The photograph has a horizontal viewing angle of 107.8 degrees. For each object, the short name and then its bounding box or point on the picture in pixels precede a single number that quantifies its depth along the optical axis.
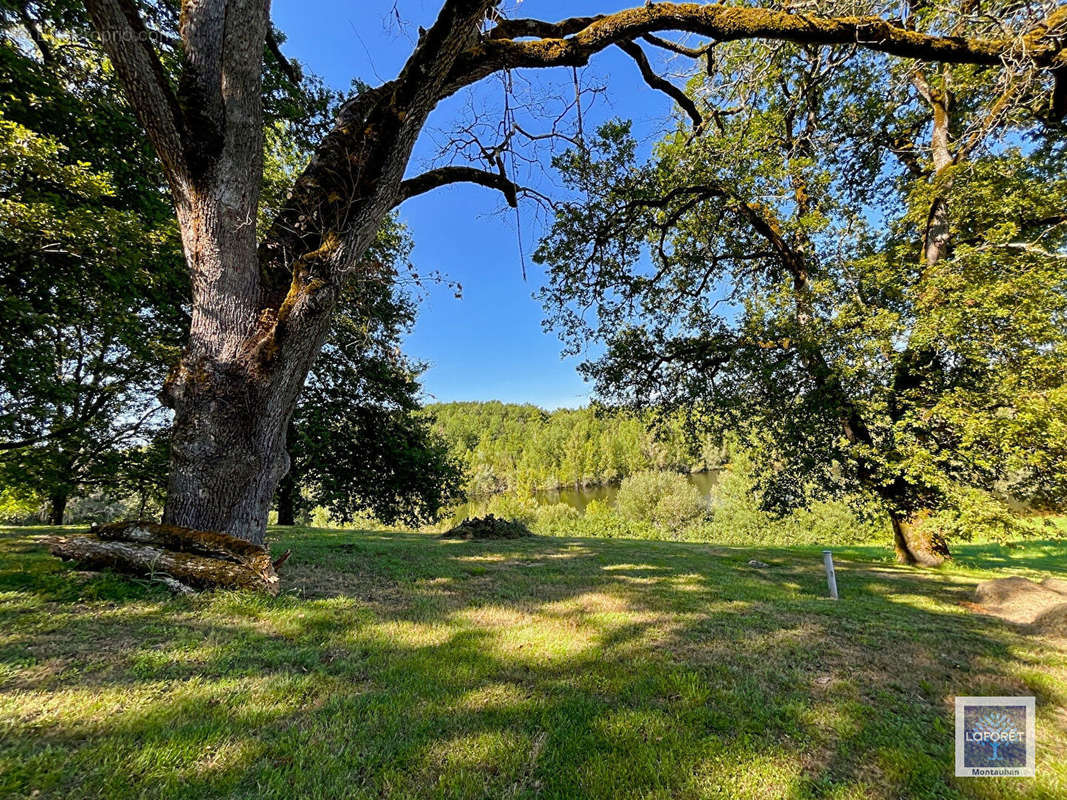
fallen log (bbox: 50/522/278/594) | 3.52
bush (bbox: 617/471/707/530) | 35.34
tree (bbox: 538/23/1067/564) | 6.43
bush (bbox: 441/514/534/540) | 11.81
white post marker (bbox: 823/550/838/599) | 5.61
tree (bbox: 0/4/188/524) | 5.00
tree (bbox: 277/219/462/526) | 10.45
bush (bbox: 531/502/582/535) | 31.98
